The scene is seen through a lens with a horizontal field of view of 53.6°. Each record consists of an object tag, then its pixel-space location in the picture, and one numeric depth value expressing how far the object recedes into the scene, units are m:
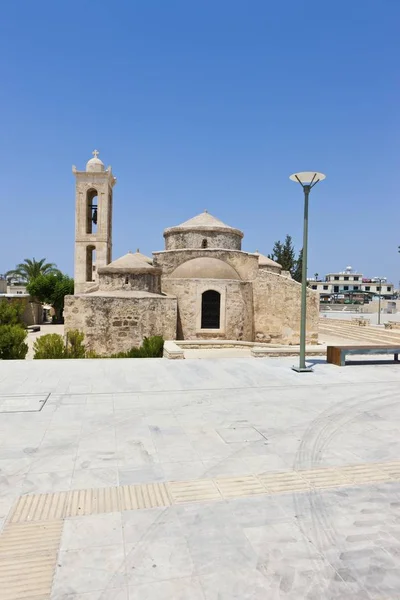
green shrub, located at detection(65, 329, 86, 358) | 11.78
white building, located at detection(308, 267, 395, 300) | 85.88
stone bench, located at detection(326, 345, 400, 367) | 8.85
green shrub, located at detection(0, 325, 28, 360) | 10.75
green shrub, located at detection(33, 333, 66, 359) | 10.93
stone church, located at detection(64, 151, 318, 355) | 14.80
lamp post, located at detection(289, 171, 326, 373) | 8.03
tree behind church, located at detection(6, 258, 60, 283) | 37.47
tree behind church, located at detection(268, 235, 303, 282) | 41.69
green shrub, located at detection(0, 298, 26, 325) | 15.46
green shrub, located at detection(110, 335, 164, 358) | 12.00
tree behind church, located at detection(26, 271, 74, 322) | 30.88
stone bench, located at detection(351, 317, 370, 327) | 24.15
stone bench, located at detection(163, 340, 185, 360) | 9.42
